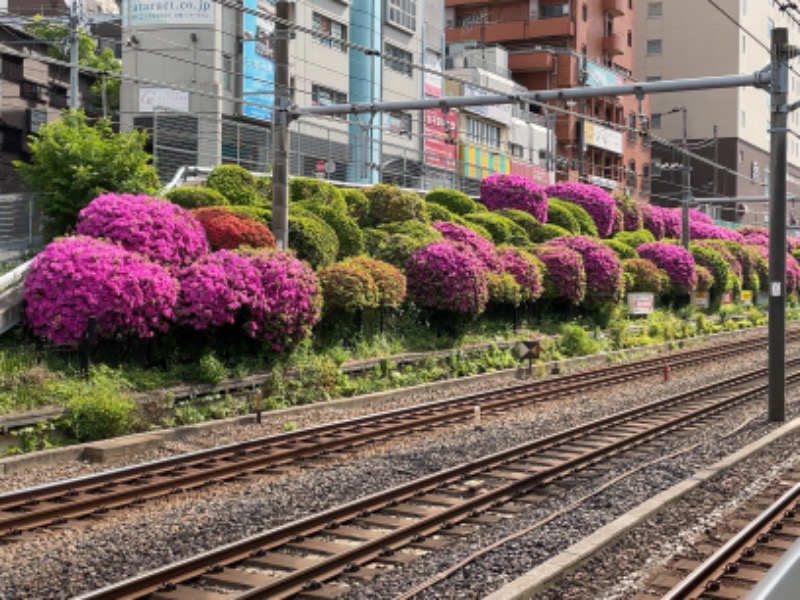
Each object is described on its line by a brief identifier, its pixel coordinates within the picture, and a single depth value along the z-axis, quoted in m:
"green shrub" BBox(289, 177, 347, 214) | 28.47
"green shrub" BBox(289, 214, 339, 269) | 24.03
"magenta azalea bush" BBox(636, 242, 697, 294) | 41.44
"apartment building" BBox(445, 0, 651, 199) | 69.06
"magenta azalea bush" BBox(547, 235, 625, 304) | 33.91
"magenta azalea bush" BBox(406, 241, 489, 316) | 25.38
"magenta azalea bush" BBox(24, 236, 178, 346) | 16.22
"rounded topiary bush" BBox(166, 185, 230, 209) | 24.97
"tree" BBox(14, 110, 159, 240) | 22.20
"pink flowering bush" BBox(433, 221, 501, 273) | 28.31
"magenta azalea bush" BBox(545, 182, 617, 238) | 45.56
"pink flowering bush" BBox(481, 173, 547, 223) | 40.69
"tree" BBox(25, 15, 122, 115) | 52.62
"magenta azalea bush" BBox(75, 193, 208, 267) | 18.56
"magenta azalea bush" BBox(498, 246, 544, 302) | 29.48
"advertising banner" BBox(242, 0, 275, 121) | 41.88
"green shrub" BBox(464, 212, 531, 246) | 34.75
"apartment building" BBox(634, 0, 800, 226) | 85.62
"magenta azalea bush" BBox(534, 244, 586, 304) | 31.80
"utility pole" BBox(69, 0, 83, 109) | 31.19
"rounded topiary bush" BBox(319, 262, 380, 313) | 21.86
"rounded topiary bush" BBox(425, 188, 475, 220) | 36.81
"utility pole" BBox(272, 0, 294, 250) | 19.56
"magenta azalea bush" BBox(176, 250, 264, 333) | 17.86
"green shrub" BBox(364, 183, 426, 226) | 31.11
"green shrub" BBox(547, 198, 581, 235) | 41.84
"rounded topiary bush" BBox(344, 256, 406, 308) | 23.28
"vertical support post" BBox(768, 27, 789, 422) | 16.98
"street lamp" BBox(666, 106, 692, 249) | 41.81
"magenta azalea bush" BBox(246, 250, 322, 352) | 19.00
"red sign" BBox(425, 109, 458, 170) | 54.66
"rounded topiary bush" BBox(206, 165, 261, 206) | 26.97
